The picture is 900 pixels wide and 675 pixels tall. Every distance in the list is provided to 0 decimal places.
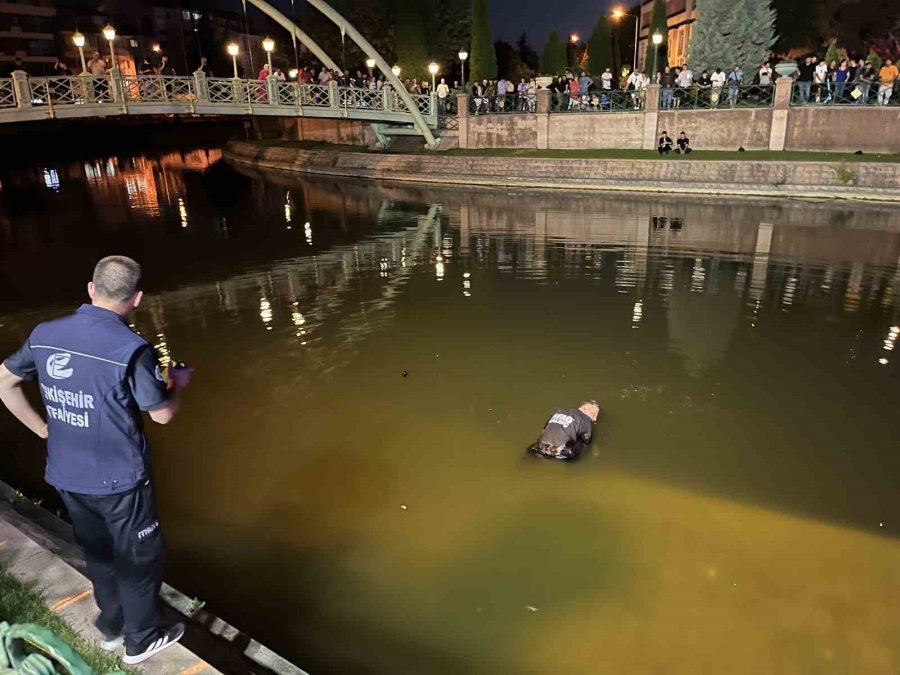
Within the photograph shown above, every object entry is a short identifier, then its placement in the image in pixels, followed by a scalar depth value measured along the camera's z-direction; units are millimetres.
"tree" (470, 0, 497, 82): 34438
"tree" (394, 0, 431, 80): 35219
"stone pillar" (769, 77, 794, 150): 23594
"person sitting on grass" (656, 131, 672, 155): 25281
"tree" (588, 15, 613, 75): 37062
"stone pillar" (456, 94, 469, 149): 30266
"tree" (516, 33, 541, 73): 63512
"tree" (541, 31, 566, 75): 37969
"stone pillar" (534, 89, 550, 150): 27922
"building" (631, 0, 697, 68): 44938
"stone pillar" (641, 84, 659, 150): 25875
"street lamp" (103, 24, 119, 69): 22906
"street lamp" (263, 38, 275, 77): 29219
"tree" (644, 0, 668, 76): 37469
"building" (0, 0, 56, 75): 56562
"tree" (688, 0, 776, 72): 26266
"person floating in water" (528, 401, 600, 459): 6426
